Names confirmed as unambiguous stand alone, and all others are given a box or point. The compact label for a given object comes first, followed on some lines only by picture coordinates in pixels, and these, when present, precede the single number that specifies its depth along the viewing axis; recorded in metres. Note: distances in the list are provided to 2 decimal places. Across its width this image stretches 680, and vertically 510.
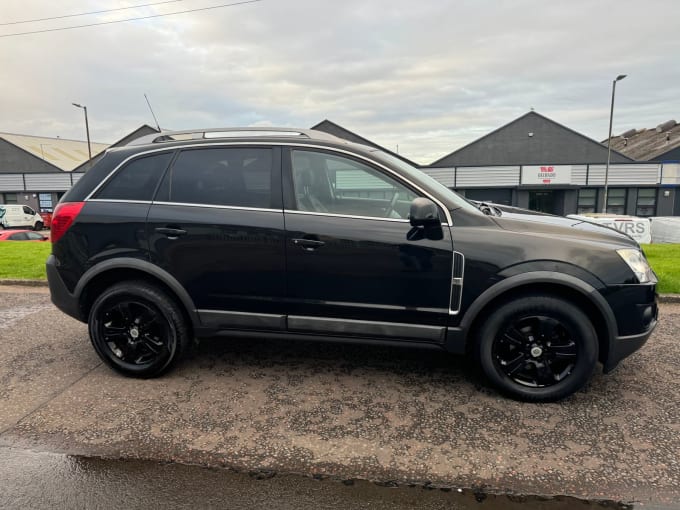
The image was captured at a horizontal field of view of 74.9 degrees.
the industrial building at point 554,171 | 33.09
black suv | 3.00
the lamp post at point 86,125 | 30.90
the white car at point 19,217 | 29.17
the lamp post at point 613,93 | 25.00
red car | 19.56
